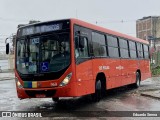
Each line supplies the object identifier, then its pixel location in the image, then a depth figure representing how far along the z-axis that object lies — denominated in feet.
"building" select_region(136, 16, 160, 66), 143.32
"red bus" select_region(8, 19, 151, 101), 20.21
